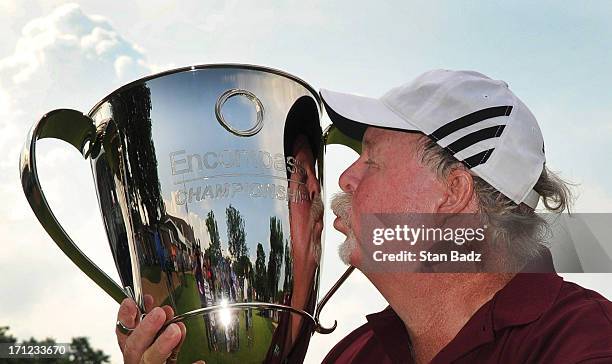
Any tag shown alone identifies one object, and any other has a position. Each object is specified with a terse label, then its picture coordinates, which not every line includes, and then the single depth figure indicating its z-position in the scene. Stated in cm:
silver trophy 168
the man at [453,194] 173
